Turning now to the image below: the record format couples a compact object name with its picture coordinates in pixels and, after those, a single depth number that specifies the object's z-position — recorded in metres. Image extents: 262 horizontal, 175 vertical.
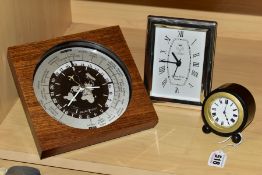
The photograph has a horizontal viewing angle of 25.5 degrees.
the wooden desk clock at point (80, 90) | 0.91
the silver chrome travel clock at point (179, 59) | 0.96
